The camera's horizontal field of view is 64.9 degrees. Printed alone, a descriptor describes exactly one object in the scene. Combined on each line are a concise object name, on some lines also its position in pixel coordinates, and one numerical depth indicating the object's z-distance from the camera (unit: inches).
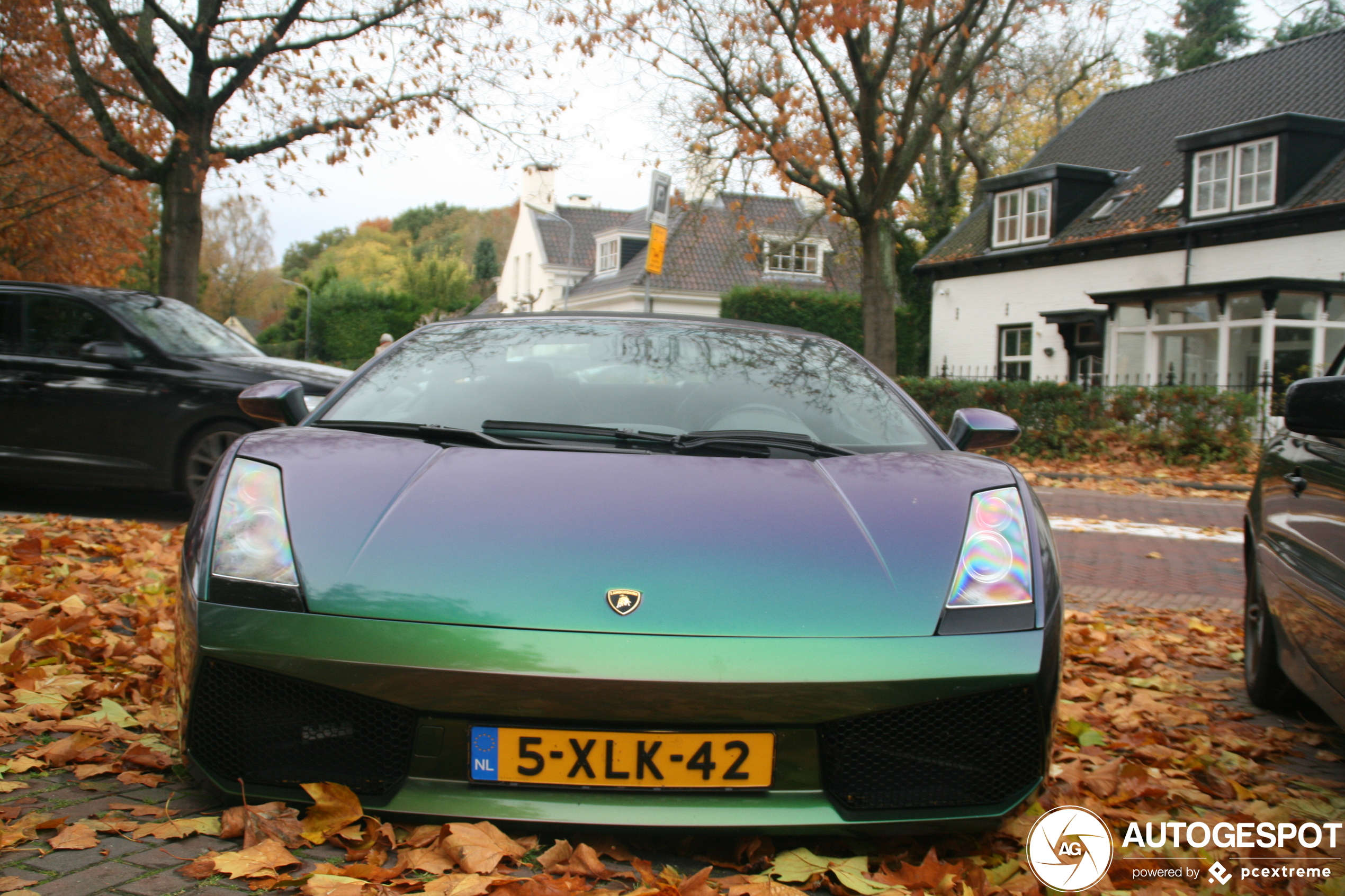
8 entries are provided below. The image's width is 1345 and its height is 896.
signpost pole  551.2
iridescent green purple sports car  79.1
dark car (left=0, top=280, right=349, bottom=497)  282.7
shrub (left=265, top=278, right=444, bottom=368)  2118.6
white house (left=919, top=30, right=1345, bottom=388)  807.1
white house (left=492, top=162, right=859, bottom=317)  1608.0
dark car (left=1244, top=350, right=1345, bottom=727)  102.6
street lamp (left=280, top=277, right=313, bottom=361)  1995.6
